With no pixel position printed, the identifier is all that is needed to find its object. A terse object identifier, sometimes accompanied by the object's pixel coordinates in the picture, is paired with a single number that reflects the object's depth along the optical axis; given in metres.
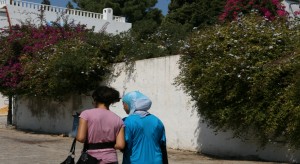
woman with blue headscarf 4.60
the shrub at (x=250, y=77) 9.56
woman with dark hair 4.61
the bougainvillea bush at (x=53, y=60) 15.38
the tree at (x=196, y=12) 32.06
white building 25.52
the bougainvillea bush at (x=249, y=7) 17.92
